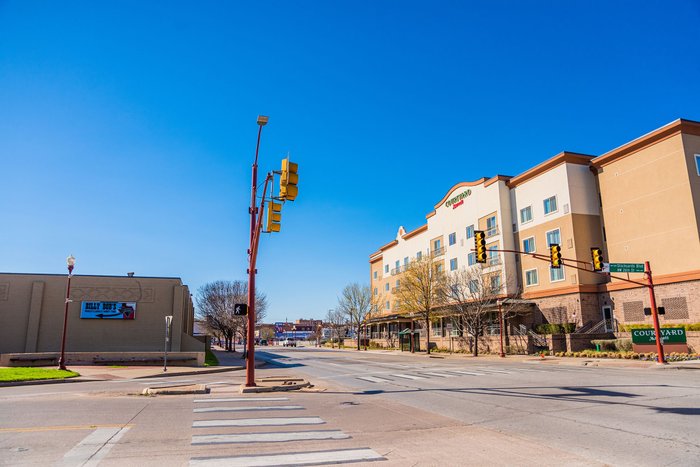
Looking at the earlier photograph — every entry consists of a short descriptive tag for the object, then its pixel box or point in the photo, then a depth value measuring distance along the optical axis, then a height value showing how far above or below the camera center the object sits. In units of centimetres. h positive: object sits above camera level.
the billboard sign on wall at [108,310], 3397 +188
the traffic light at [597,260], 2447 +346
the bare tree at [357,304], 7007 +425
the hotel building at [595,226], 3362 +867
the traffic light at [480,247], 2456 +424
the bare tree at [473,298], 4338 +307
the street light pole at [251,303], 1606 +103
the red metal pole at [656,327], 2652 +6
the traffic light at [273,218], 1491 +355
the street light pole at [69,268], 2431 +347
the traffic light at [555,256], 2516 +381
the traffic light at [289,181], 1324 +414
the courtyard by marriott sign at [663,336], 2939 -48
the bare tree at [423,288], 5128 +468
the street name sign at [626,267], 2605 +329
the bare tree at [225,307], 5461 +364
